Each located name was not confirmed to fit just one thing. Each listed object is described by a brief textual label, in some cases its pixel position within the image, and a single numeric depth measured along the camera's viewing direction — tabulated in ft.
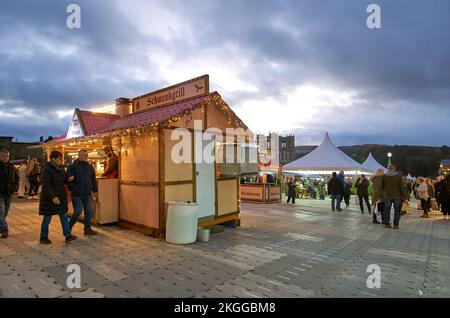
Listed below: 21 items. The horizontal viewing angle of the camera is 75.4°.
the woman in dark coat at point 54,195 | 17.70
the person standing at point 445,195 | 34.09
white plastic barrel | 19.13
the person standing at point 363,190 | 37.80
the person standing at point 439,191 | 35.64
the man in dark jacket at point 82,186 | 19.97
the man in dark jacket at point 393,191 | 25.98
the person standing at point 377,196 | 29.53
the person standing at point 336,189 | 39.17
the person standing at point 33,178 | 47.09
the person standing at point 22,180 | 45.75
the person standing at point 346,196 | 44.16
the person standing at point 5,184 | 18.83
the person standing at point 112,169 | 25.05
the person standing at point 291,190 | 49.17
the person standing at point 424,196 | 36.70
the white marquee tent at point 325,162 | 54.03
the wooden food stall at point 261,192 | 47.34
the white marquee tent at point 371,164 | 79.19
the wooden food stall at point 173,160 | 20.94
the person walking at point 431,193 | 40.70
